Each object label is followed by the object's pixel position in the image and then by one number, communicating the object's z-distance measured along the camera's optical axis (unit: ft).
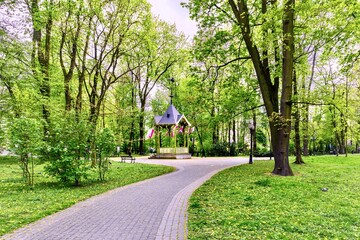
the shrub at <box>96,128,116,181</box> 31.86
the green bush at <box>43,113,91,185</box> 28.63
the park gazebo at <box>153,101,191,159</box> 90.20
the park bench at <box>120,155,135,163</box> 72.29
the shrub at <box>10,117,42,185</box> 26.86
